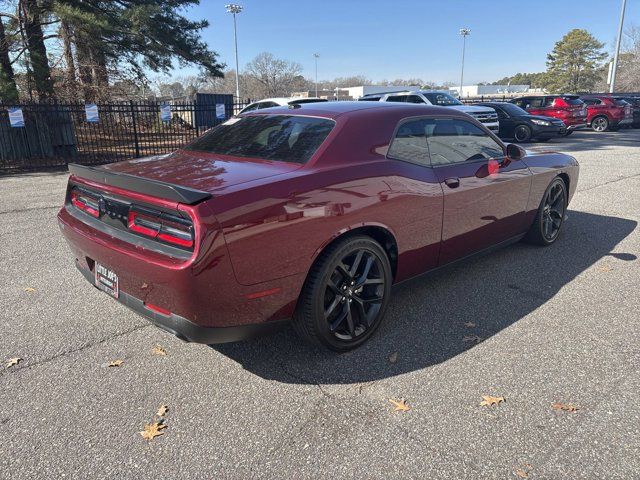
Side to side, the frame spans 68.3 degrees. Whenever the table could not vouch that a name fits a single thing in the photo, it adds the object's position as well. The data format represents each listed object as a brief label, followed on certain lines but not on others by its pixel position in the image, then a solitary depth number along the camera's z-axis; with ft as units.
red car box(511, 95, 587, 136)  63.67
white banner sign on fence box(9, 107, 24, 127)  36.19
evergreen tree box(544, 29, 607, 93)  229.86
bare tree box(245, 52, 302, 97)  282.97
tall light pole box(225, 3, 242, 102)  191.57
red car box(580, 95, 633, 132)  71.87
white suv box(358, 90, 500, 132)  53.11
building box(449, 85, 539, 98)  381.19
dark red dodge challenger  8.01
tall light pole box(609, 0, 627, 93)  101.86
